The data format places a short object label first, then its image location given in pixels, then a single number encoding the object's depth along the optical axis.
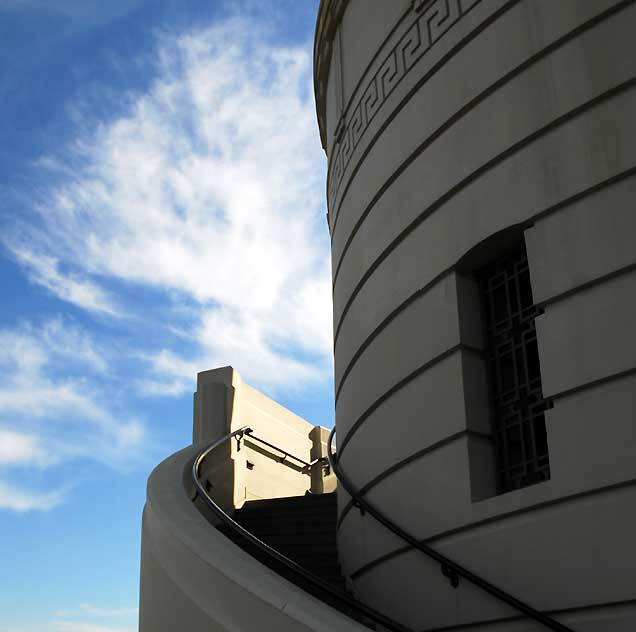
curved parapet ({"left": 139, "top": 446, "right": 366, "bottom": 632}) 5.29
